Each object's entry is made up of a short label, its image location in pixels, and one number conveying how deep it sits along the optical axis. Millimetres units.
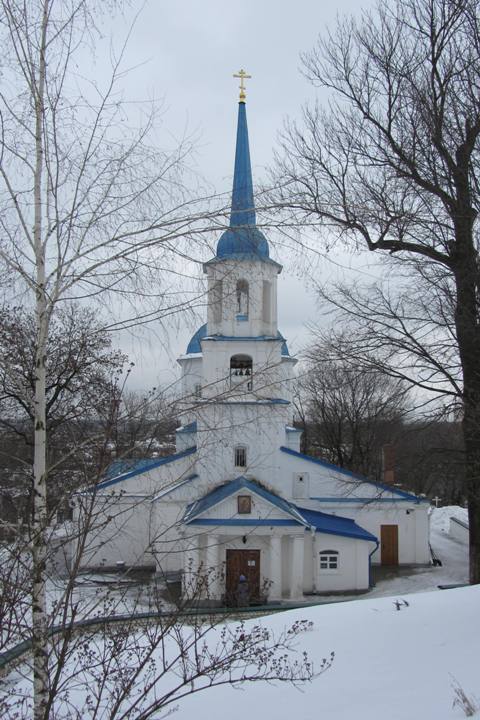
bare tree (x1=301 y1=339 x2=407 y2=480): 36219
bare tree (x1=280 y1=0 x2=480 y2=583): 10383
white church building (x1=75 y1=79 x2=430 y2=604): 18625
